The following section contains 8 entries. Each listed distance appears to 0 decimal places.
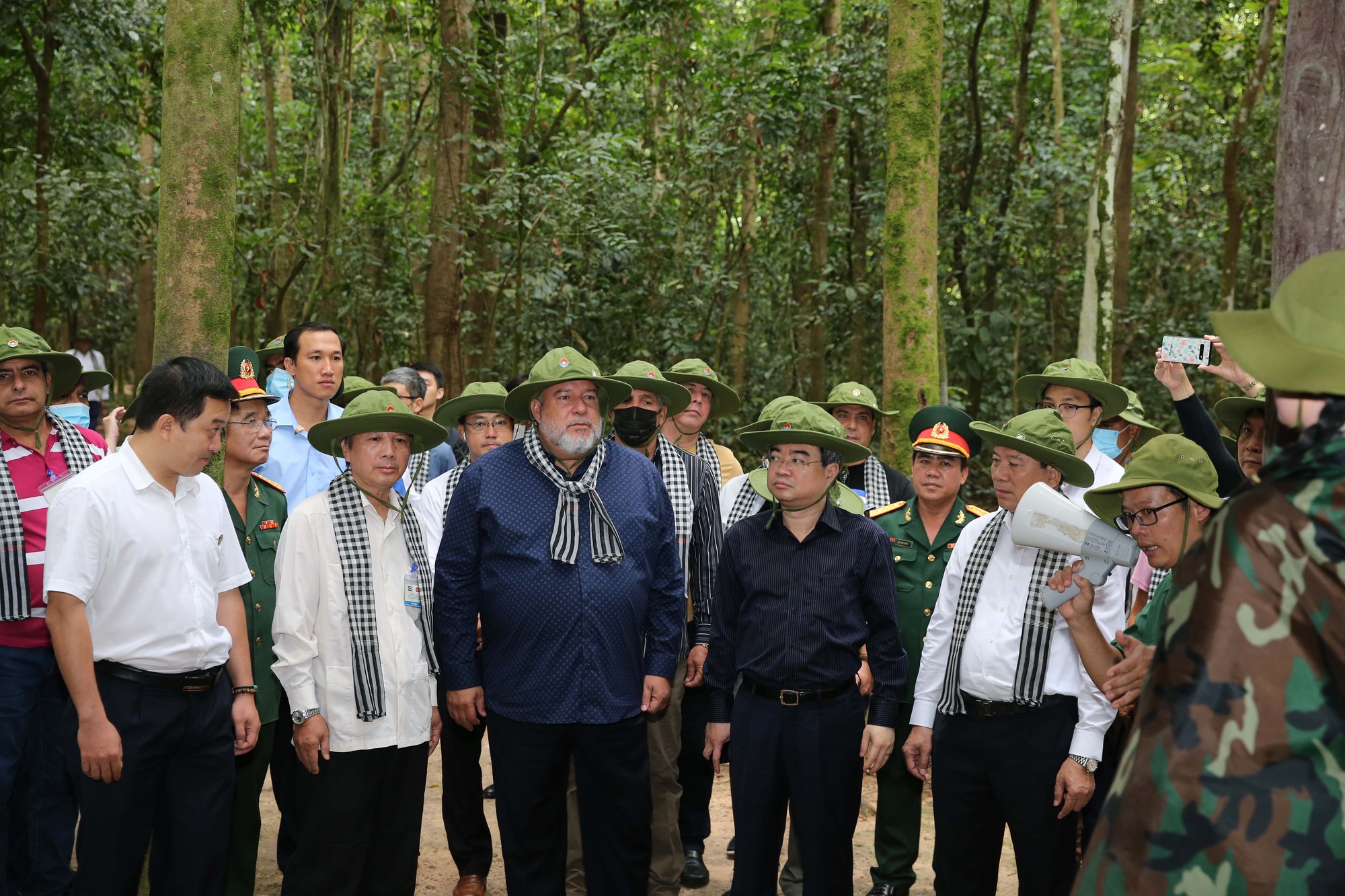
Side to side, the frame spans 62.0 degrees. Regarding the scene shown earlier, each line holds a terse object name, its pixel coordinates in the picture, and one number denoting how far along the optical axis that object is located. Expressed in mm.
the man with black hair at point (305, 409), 5438
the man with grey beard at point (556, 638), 4293
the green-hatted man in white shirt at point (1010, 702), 3979
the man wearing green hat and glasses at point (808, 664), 4312
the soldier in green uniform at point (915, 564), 5066
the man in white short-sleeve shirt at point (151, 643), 3566
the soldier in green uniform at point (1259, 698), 1646
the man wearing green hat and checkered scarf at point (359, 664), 4078
